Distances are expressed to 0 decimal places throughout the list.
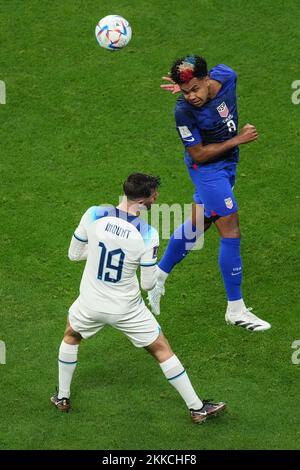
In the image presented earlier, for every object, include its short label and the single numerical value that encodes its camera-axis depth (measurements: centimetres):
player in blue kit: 1700
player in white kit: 1454
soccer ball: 2045
